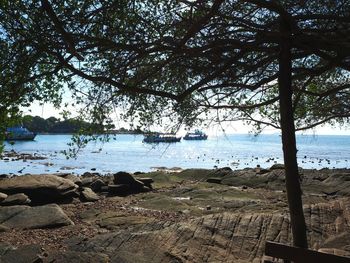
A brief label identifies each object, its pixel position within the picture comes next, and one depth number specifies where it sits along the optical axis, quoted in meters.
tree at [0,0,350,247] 6.38
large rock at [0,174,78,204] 16.25
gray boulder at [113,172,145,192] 19.39
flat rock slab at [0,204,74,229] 12.36
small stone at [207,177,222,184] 21.98
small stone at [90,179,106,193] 20.10
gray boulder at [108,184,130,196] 18.97
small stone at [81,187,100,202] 17.04
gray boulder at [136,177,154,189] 20.23
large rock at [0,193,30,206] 14.75
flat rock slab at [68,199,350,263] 9.31
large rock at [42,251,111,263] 9.14
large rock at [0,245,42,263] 9.45
